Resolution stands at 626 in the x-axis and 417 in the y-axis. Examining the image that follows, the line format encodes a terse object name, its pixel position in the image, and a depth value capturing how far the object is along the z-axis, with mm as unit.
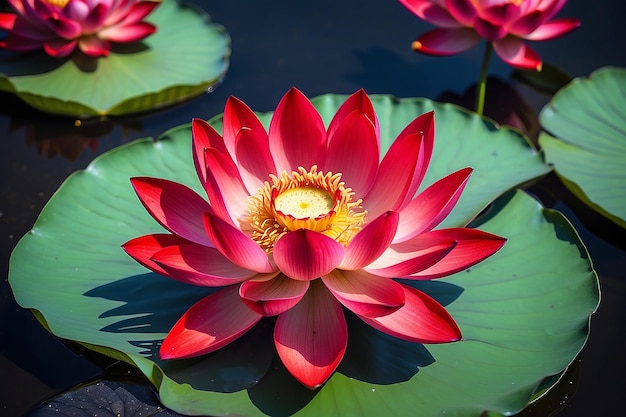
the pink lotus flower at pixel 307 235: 1446
